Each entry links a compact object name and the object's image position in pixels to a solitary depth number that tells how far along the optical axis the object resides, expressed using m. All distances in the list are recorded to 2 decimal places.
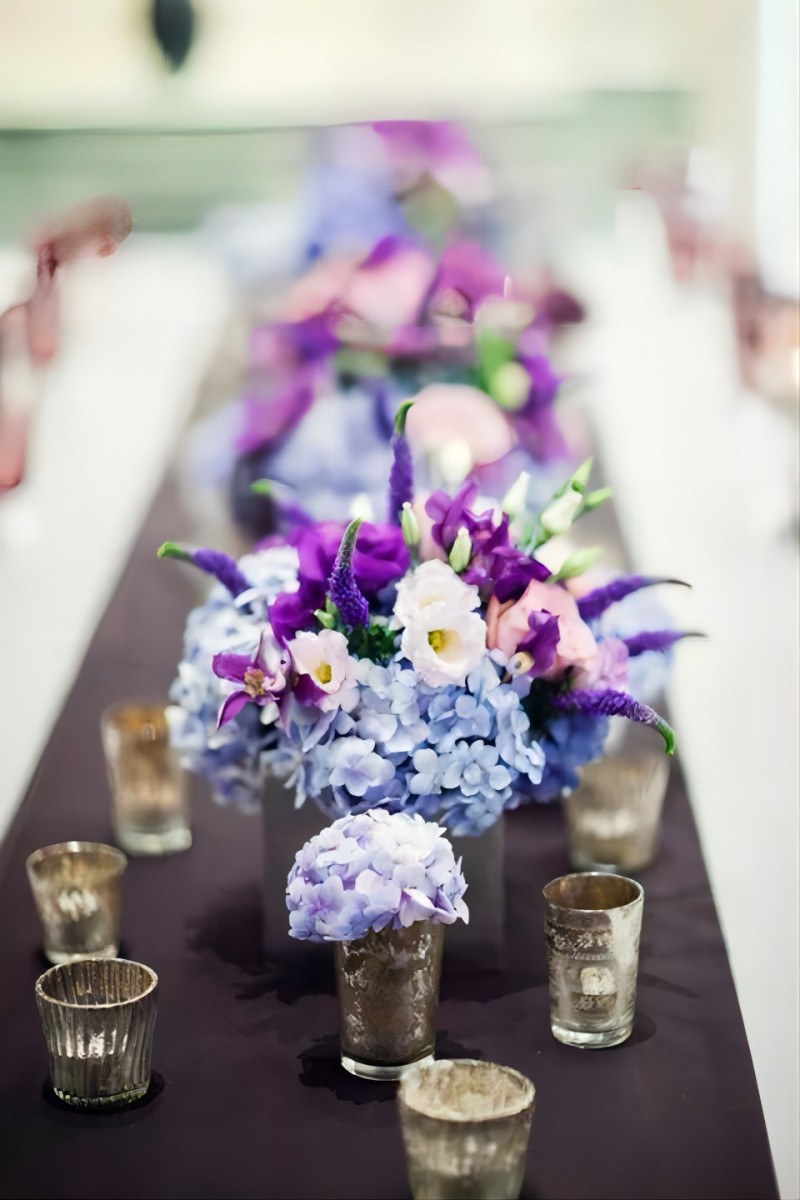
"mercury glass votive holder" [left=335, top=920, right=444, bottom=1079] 1.68
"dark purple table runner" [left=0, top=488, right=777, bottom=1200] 1.62
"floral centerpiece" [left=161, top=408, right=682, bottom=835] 1.73
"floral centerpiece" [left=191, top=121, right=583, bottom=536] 2.20
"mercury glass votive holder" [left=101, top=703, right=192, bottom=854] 1.97
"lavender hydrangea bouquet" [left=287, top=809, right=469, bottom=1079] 1.66
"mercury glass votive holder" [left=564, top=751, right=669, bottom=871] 1.94
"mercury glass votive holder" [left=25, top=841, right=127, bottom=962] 1.83
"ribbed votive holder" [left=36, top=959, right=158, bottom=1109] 1.66
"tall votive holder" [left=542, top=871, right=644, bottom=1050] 1.71
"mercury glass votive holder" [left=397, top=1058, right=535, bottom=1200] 1.57
